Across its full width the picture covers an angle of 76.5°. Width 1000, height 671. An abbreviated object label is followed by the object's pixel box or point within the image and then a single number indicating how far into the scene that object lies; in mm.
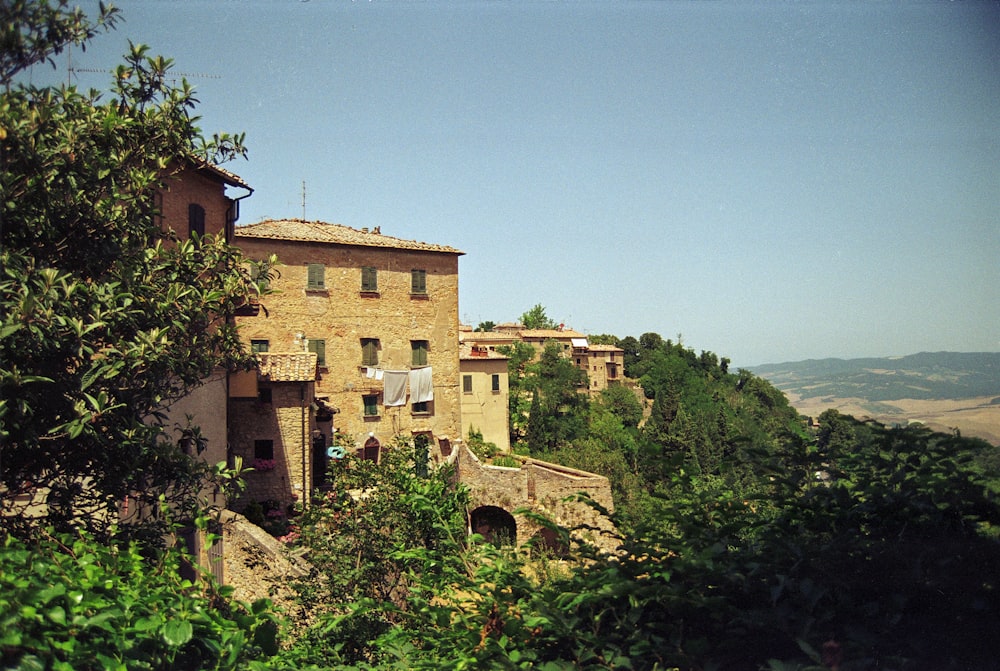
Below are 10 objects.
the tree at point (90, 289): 4219
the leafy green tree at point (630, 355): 77625
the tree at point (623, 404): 60375
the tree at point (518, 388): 46584
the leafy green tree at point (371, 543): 4961
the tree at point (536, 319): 83306
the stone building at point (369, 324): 24719
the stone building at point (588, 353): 67688
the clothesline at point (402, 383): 25781
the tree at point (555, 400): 44688
